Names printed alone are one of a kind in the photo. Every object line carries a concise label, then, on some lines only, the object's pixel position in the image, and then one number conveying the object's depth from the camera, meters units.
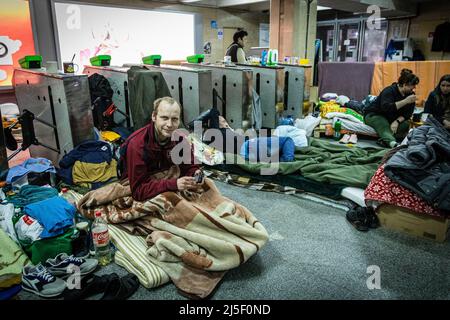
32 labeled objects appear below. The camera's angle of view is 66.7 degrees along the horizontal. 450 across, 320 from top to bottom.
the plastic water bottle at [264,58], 4.68
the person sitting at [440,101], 3.71
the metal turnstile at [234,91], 3.75
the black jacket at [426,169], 2.01
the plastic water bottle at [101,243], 1.81
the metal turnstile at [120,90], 3.77
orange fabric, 5.04
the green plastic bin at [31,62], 3.43
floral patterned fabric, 2.10
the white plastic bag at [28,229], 1.83
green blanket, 2.67
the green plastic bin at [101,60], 4.18
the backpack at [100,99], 3.71
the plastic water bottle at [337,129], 4.34
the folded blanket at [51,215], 1.85
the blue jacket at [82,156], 2.78
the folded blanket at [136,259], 1.68
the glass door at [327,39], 10.14
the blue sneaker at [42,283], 1.61
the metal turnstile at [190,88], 3.43
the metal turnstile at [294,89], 4.38
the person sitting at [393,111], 3.83
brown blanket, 1.70
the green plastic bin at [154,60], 4.16
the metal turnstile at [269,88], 4.11
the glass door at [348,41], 9.72
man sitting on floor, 1.92
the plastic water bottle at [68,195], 2.47
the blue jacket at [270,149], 3.12
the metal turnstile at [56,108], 2.74
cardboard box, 2.09
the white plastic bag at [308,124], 4.33
